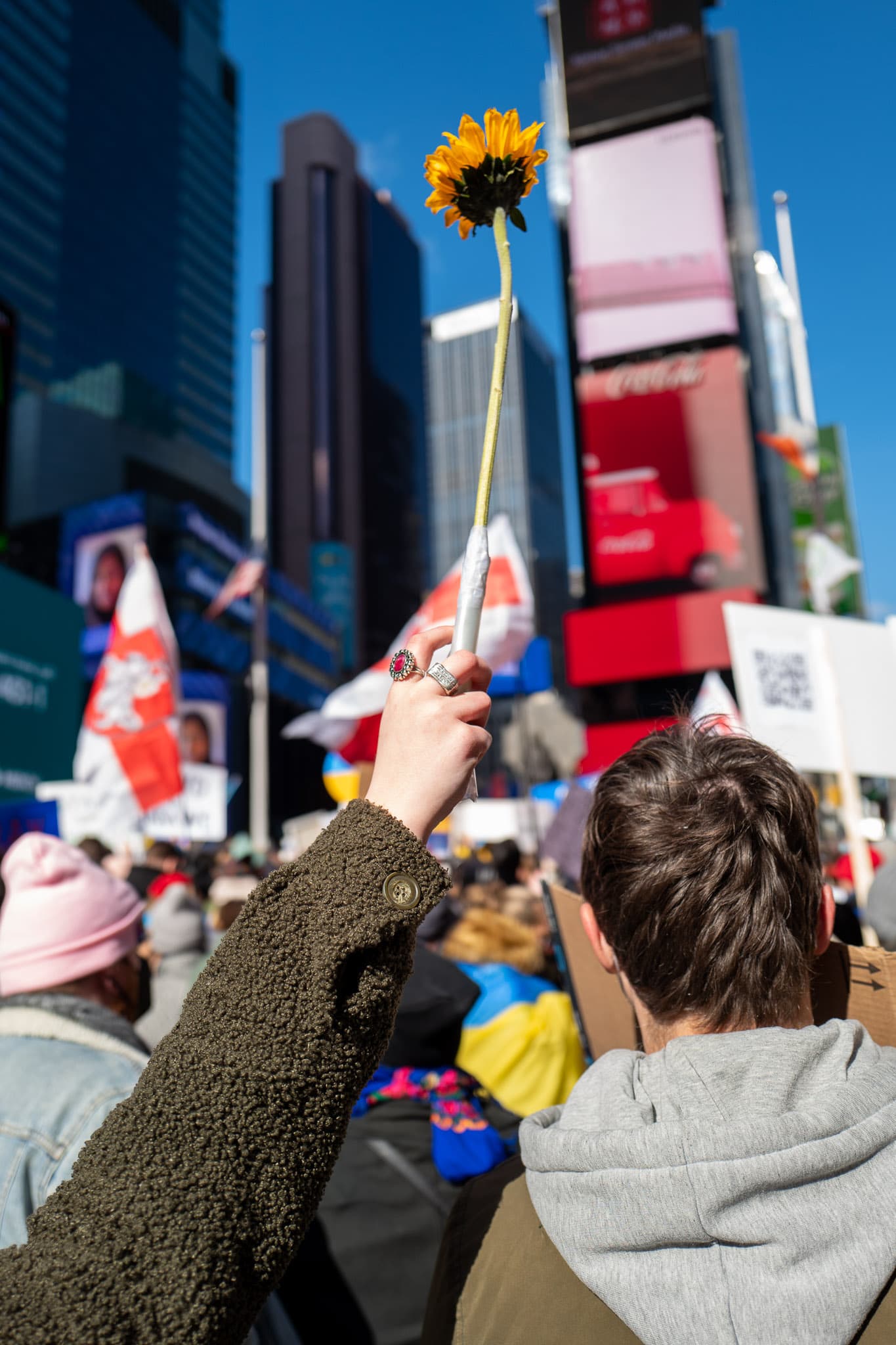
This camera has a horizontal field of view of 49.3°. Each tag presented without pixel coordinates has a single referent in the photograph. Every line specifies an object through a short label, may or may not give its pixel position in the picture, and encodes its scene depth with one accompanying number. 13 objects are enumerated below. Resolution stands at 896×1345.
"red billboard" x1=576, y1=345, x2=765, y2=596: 24.06
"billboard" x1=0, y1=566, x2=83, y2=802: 5.51
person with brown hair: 0.97
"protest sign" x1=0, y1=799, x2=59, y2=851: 5.48
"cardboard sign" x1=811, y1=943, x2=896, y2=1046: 1.29
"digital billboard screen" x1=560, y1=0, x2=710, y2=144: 23.45
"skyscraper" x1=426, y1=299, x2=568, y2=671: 83.50
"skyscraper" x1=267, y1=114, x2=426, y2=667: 69.62
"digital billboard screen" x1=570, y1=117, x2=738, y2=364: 23.59
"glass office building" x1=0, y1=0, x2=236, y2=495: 66.44
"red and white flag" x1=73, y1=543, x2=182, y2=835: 7.80
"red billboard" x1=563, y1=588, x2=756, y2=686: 24.27
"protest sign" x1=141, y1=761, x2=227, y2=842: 12.05
